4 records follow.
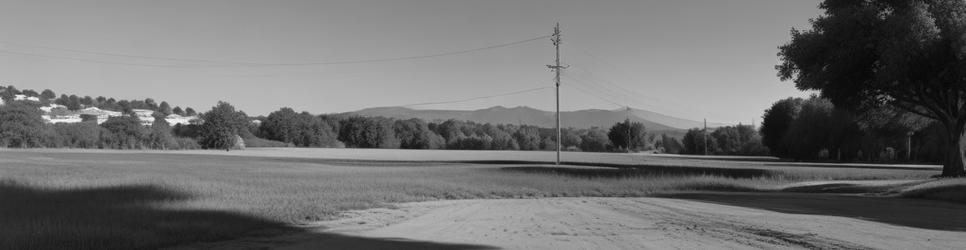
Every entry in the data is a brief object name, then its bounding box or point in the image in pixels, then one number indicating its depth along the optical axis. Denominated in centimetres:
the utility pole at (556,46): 5834
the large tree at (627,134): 16112
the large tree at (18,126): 9681
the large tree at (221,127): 10769
